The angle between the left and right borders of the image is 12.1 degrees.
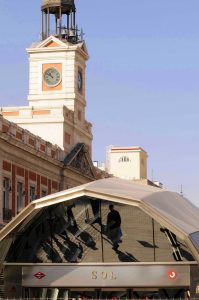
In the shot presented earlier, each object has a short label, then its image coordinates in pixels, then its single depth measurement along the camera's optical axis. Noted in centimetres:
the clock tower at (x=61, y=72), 7626
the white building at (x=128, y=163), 12625
